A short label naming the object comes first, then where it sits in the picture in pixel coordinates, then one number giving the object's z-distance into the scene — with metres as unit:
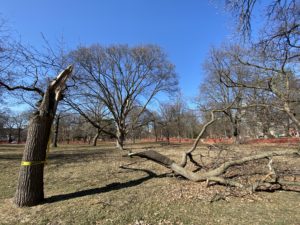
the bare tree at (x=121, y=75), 19.08
